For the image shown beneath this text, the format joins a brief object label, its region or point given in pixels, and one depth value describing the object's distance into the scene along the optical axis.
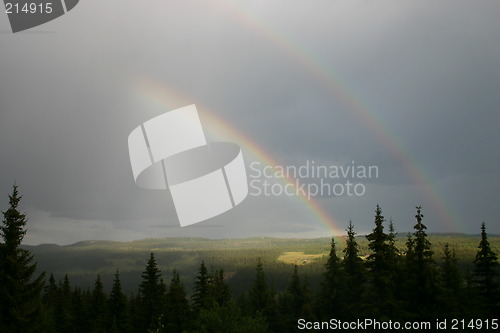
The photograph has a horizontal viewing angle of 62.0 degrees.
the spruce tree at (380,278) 28.88
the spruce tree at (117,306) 61.76
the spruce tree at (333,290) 42.00
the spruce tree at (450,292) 28.38
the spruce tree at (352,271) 39.34
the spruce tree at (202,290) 49.34
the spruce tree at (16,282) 29.03
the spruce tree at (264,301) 54.84
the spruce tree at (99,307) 64.25
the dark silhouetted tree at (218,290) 48.14
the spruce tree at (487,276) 34.72
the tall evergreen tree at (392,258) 29.09
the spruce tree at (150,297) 54.12
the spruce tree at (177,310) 48.88
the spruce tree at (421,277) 28.33
